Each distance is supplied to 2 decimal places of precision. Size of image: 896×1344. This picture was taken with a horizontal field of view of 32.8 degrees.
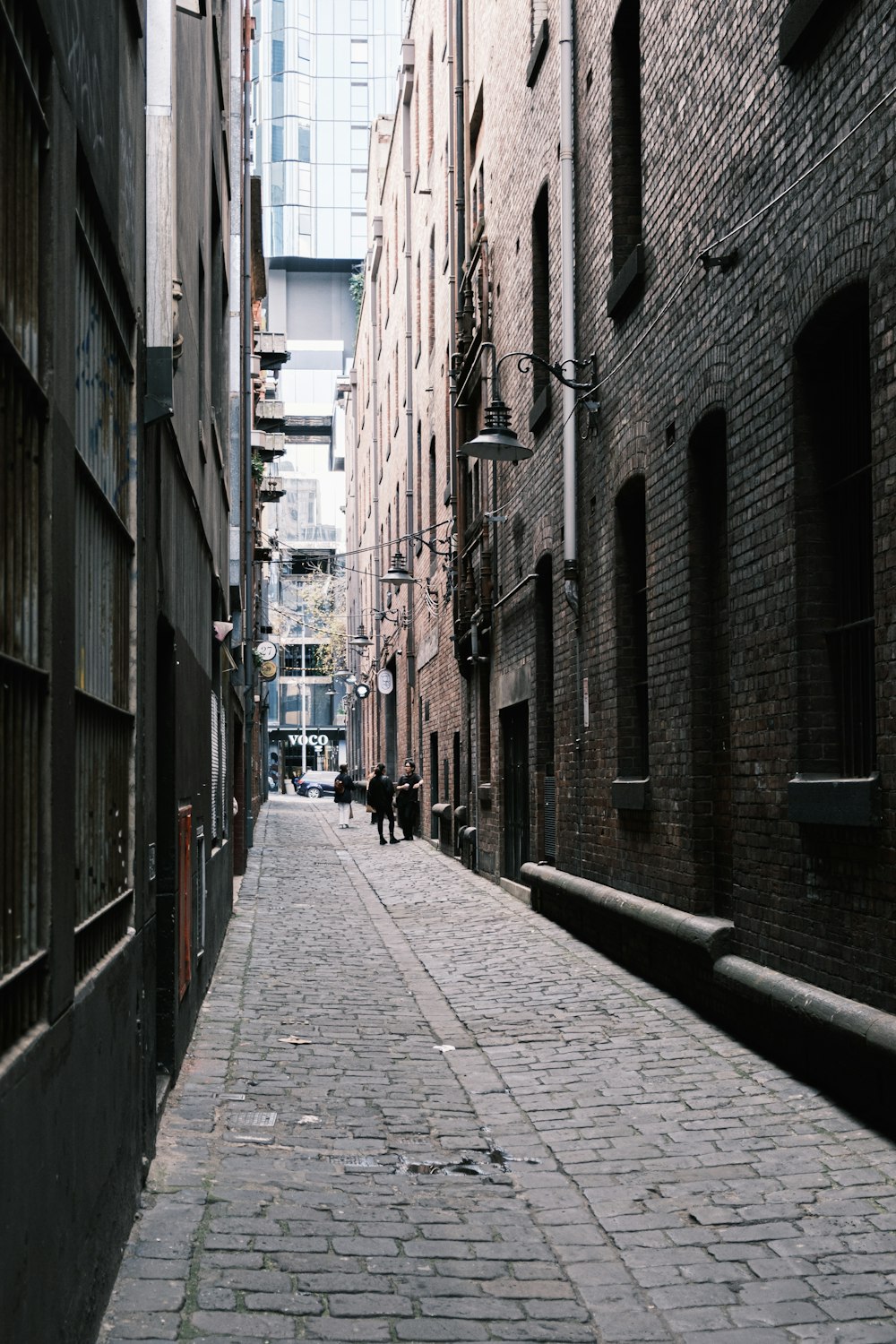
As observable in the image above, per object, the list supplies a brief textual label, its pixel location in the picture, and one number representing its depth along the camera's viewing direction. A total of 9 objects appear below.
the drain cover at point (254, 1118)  6.78
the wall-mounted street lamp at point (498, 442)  13.62
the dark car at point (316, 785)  69.00
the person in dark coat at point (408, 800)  28.66
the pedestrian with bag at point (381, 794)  28.20
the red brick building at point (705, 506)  6.96
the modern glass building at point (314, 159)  88.75
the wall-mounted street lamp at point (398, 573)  25.75
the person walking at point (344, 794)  37.25
